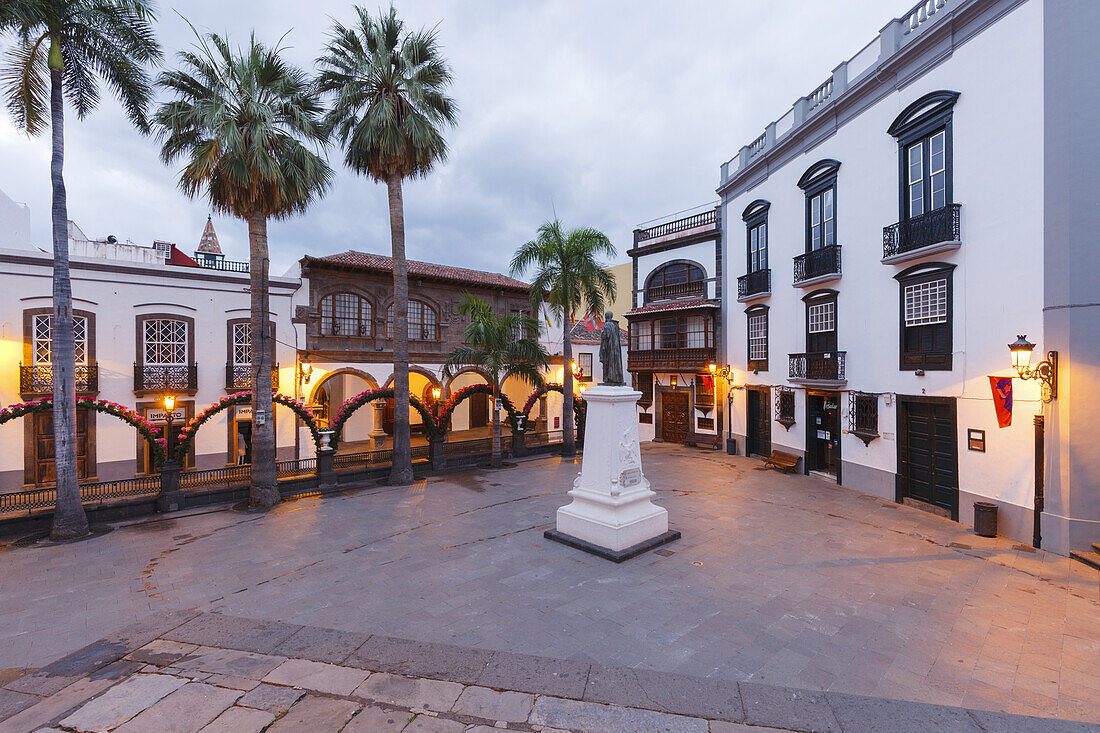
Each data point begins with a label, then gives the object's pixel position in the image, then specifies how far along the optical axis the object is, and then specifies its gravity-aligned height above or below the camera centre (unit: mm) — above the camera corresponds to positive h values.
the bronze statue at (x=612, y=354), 10328 +179
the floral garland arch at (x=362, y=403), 15461 -1580
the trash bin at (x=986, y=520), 10125 -3507
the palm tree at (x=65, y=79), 10023 +6400
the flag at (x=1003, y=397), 9734 -811
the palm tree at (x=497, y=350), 17656 +492
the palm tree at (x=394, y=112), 14250 +7895
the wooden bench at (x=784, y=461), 16641 -3646
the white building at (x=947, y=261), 8922 +2441
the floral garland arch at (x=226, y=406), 12844 -1532
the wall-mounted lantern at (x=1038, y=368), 9031 -200
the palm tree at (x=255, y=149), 11648 +5557
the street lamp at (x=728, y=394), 21109 -1508
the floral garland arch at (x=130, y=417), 11596 -1313
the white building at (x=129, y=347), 15352 +703
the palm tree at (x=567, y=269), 19234 +3897
